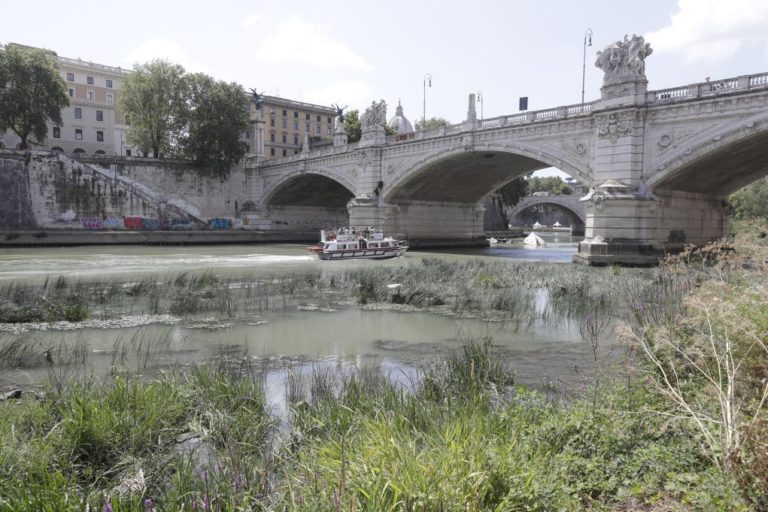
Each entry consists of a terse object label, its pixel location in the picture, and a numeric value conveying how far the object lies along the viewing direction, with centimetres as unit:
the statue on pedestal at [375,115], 4128
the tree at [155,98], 4969
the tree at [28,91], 4488
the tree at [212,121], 5038
